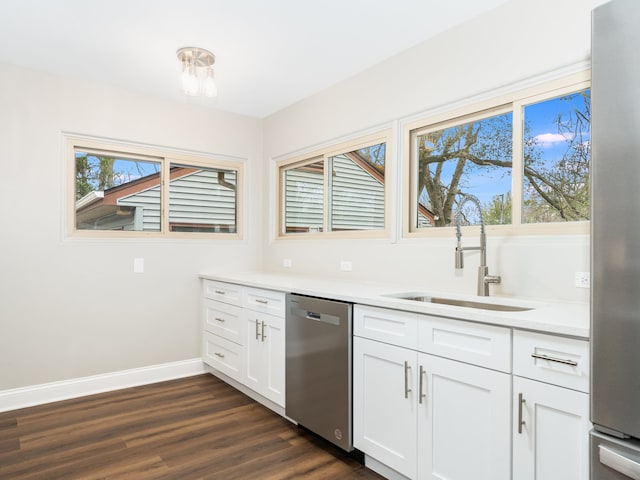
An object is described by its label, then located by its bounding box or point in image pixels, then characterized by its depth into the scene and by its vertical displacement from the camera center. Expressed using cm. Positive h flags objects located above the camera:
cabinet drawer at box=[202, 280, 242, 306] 320 -43
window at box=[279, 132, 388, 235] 310 +44
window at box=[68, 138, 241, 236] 333 +43
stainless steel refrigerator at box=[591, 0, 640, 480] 109 +0
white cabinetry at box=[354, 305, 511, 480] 155 -67
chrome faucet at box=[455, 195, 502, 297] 214 -13
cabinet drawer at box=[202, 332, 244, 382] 315 -96
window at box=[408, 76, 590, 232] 204 +46
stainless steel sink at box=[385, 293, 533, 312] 199 -33
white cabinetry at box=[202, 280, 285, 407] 272 -72
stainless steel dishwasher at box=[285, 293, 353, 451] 216 -72
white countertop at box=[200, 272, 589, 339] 142 -29
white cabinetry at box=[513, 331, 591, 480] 132 -56
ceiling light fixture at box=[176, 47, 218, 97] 270 +122
